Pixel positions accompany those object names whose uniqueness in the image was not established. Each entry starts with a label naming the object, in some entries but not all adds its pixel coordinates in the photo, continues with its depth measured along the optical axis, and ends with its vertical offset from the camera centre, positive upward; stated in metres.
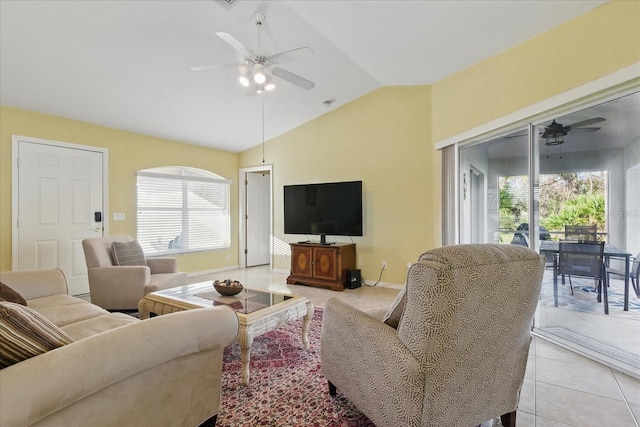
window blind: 5.14 +0.11
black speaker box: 4.78 -0.96
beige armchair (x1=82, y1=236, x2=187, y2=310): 3.30 -0.70
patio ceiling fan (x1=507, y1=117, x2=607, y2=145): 2.60 +0.74
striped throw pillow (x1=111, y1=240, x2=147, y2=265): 3.63 -0.43
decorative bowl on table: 2.56 -0.58
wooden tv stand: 4.75 -0.75
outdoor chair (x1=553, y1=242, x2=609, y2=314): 2.53 -0.41
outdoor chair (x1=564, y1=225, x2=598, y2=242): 2.55 -0.15
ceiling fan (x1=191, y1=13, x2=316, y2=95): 2.69 +1.33
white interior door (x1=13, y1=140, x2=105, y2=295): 3.90 +0.14
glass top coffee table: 2.05 -0.67
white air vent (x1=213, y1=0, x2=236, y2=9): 2.65 +1.80
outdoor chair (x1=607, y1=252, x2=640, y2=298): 2.27 -0.44
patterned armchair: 1.20 -0.53
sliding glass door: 2.33 +0.09
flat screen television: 4.80 +0.11
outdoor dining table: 2.34 -0.32
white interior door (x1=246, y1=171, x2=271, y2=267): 6.69 -0.04
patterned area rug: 1.73 -1.10
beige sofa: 0.89 -0.54
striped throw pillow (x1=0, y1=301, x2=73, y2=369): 0.96 -0.38
